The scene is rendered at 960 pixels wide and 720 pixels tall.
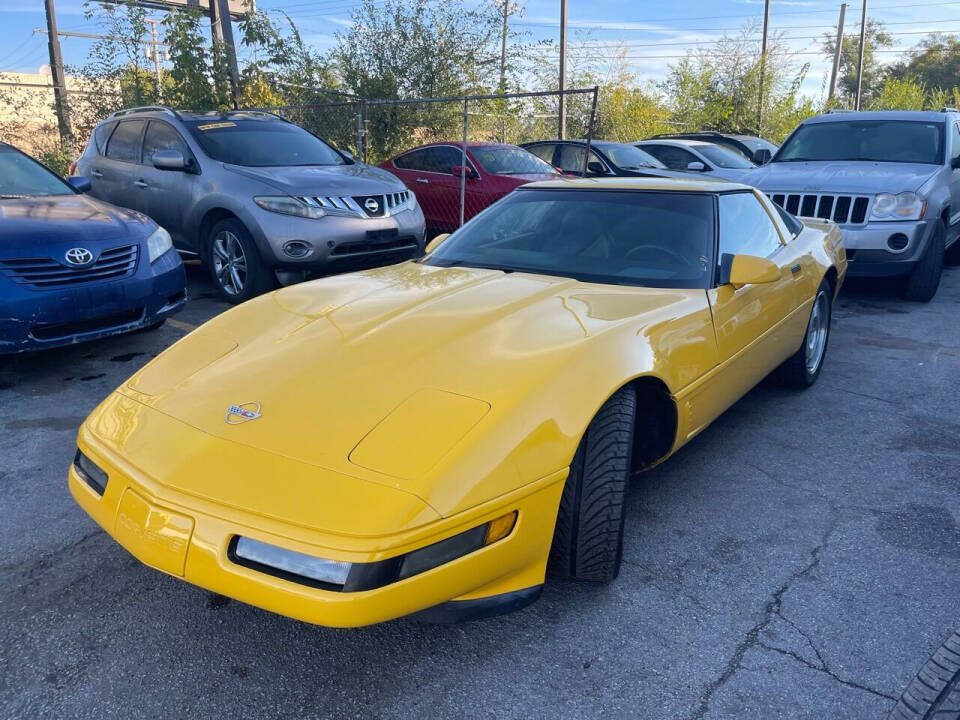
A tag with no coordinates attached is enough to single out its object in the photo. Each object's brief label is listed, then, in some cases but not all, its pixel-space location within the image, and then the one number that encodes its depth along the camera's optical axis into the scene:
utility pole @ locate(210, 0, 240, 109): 11.57
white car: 11.05
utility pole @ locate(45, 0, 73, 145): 12.61
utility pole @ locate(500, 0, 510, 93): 16.34
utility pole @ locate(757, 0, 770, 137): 24.02
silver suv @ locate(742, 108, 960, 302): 6.32
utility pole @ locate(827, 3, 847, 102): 36.47
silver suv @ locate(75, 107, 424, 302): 5.98
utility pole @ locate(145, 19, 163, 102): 12.36
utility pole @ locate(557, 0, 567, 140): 19.27
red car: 8.98
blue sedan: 4.14
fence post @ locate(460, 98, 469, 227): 8.38
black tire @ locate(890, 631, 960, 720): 1.65
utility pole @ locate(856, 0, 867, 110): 34.00
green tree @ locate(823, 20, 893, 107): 51.66
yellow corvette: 1.82
